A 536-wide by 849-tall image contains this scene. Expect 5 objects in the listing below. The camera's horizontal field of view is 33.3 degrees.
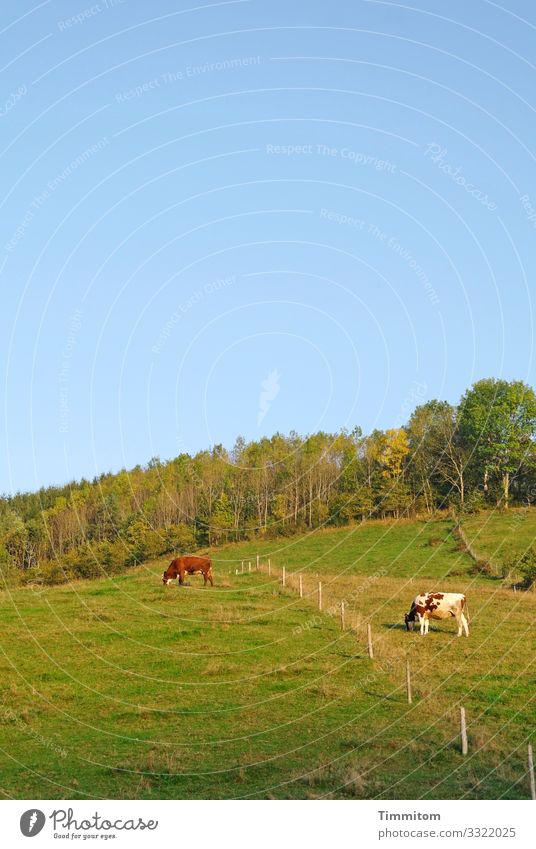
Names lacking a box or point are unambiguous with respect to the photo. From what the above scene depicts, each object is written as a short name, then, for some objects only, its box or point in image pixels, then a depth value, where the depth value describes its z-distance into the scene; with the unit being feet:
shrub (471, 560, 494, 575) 174.24
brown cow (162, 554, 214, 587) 158.30
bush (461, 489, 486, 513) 267.59
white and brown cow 106.63
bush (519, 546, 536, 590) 150.02
